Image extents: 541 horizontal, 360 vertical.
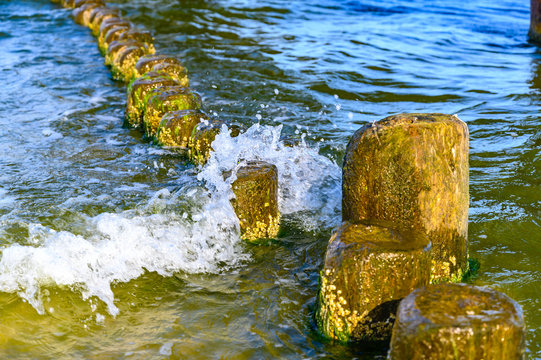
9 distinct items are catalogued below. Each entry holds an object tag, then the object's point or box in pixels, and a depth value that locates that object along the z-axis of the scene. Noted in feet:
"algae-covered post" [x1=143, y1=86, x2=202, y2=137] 21.84
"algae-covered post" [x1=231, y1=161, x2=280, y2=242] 14.25
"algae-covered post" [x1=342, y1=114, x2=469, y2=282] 11.39
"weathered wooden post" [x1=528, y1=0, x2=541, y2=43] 36.83
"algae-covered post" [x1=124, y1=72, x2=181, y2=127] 23.07
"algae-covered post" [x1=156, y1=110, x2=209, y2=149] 20.43
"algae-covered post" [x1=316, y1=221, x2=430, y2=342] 10.23
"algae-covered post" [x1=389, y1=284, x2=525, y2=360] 8.24
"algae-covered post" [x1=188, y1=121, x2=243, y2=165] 18.44
